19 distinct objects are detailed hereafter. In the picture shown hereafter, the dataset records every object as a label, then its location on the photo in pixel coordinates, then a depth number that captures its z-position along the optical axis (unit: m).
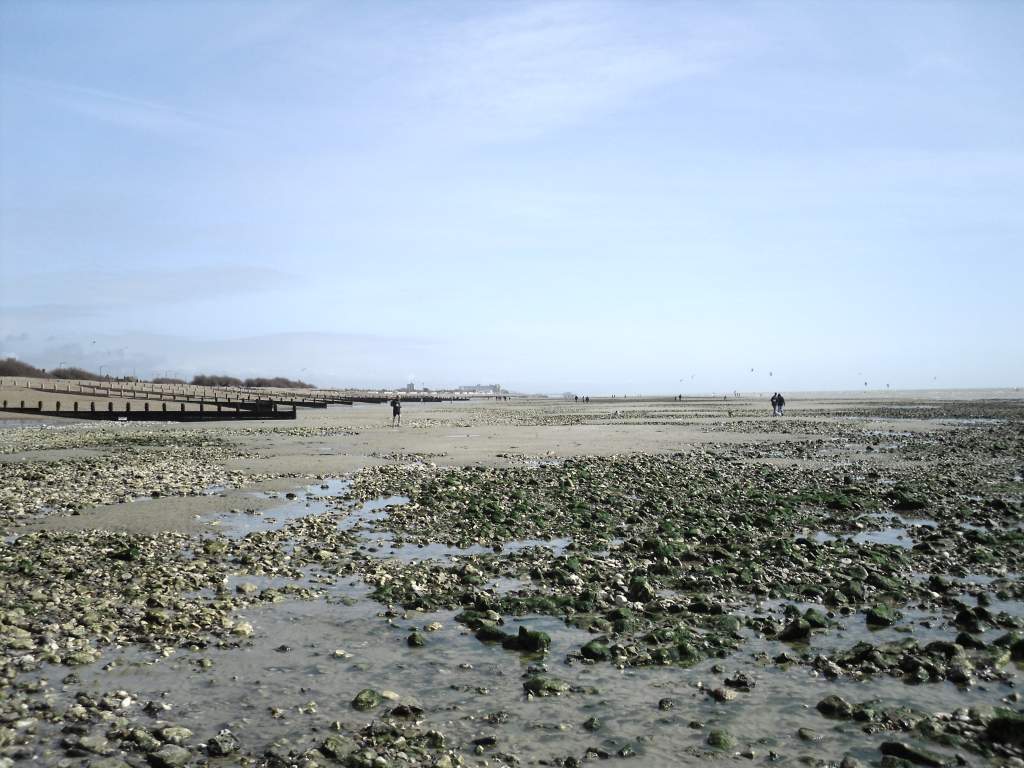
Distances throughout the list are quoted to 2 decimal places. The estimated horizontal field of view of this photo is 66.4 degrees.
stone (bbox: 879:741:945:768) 7.22
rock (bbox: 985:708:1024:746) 7.58
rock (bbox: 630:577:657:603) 12.57
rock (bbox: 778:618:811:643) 10.63
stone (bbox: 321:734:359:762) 7.31
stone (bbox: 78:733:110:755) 7.30
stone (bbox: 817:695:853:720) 8.22
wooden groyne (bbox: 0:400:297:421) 68.94
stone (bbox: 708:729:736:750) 7.59
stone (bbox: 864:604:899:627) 11.29
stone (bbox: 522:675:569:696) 8.88
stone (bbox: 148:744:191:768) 7.13
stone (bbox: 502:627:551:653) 10.29
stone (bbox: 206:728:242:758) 7.38
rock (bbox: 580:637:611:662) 9.99
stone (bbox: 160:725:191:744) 7.54
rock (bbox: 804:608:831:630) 11.05
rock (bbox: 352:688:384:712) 8.40
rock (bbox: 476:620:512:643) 10.69
